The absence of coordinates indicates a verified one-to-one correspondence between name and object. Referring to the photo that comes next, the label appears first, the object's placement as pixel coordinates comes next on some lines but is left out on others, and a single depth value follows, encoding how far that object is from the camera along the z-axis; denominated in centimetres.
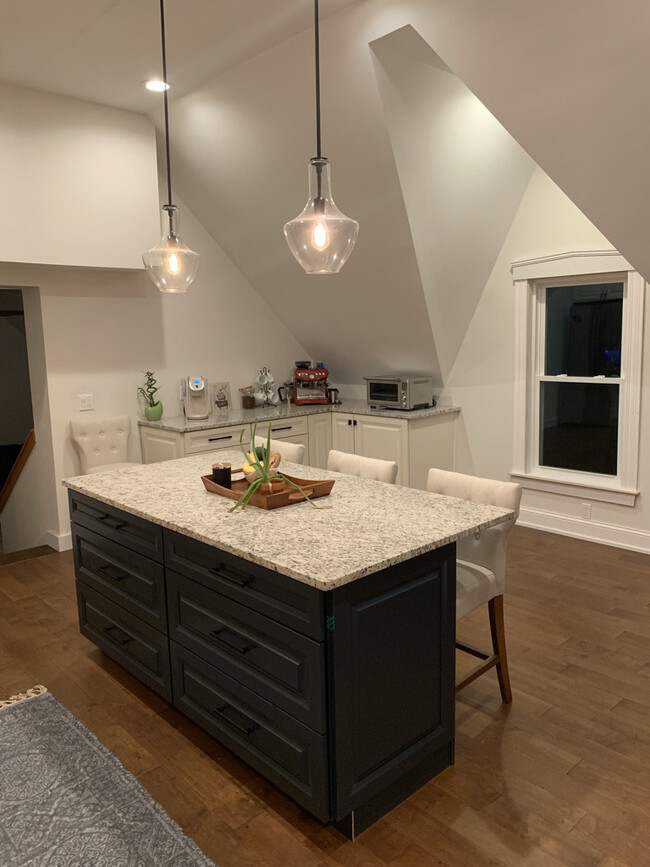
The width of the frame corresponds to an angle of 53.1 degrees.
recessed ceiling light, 399
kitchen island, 192
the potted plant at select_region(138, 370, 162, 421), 516
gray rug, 199
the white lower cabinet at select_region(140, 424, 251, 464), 483
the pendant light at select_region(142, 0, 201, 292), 280
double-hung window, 435
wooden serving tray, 254
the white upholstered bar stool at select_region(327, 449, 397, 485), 314
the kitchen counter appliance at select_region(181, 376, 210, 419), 520
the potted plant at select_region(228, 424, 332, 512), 255
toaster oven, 519
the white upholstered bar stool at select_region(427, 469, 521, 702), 256
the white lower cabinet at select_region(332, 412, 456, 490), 514
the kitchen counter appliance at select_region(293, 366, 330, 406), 593
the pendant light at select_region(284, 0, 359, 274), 222
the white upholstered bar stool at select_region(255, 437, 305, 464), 364
